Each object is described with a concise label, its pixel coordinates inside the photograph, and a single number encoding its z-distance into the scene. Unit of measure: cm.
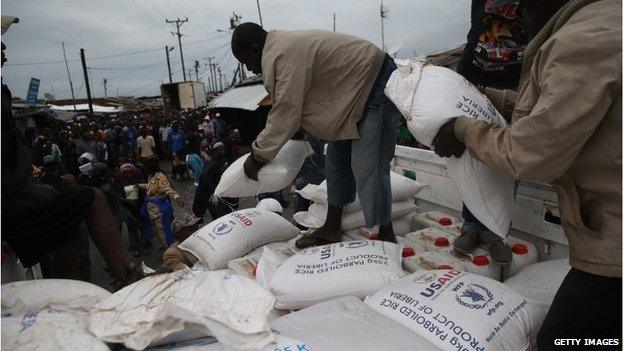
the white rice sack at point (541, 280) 170
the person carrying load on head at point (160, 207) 480
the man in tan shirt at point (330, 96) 195
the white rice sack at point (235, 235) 232
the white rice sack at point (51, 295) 119
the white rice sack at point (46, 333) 94
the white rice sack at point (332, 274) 174
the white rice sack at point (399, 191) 257
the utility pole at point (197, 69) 5169
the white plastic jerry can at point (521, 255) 198
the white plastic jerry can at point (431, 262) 195
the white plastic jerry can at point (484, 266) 193
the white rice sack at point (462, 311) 137
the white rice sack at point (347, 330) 124
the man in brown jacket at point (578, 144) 101
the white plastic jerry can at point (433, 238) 218
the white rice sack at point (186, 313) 102
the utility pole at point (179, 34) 3366
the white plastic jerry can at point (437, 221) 239
